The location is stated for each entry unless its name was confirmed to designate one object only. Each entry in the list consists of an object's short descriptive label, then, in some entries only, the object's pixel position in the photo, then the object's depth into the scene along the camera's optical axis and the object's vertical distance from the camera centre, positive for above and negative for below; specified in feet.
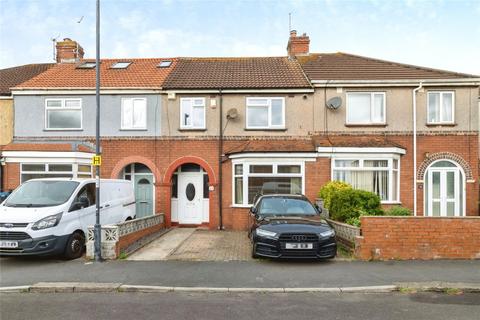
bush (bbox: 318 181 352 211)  39.81 -2.76
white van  27.04 -3.96
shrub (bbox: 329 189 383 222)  33.96 -3.63
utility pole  28.64 +3.68
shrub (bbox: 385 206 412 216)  34.10 -4.38
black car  26.63 -5.34
